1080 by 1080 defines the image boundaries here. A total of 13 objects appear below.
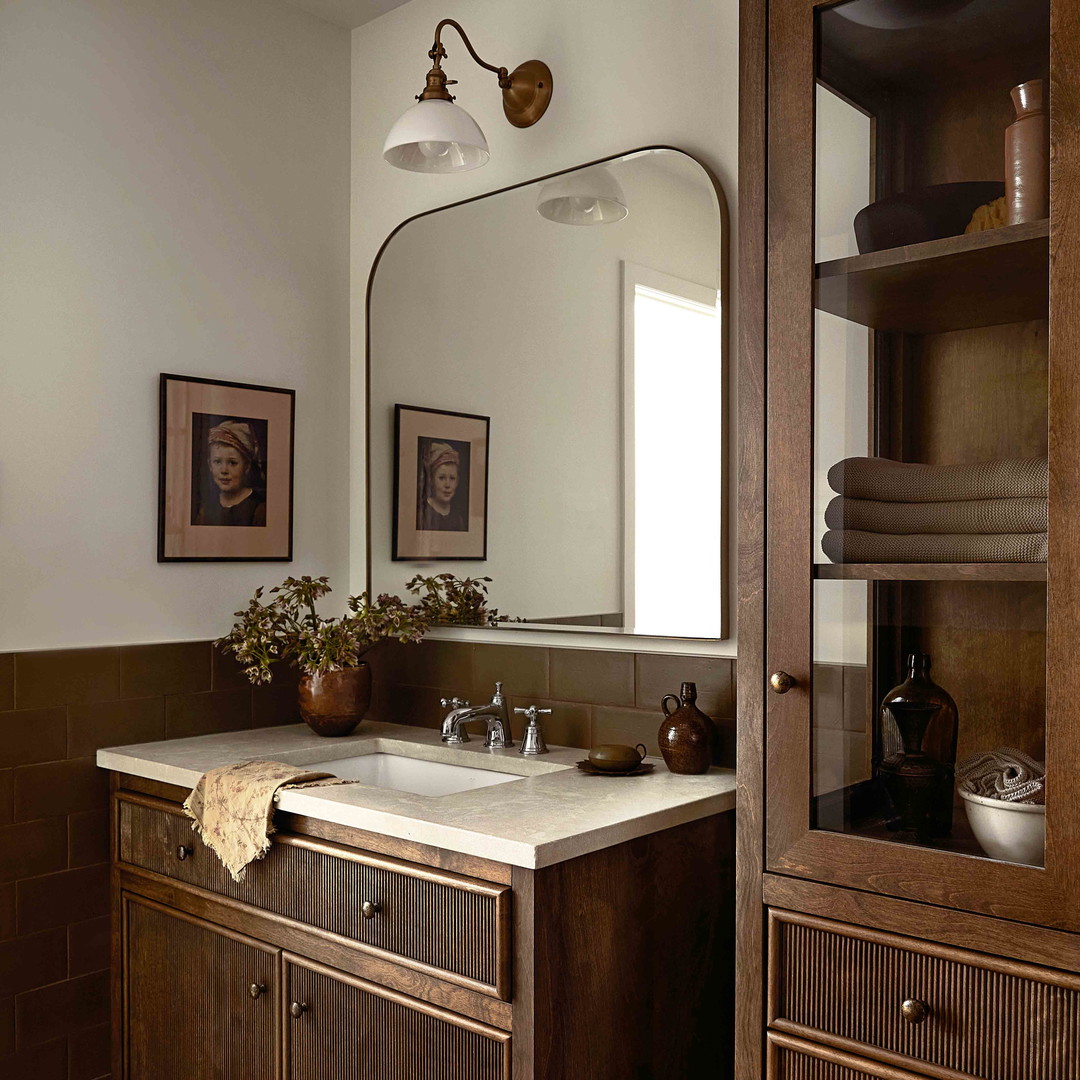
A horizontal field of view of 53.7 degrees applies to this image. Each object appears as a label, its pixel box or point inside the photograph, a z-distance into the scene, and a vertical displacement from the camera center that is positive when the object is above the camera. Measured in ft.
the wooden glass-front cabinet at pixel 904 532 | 4.38 +0.07
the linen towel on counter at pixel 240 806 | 6.31 -1.59
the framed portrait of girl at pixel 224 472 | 8.22 +0.58
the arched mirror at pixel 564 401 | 7.15 +1.08
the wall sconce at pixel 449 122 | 7.27 +2.91
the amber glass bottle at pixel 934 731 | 4.76 -0.83
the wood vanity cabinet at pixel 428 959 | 5.18 -2.27
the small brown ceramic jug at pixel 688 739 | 6.63 -1.20
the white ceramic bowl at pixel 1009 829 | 4.40 -1.19
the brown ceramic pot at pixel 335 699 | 8.09 -1.18
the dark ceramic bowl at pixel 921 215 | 4.72 +1.51
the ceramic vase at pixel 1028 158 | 4.44 +1.65
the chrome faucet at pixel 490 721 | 7.77 -1.30
